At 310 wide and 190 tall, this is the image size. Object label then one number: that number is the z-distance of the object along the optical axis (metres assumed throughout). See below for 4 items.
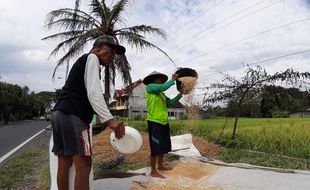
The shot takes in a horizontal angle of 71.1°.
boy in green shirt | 3.19
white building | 20.80
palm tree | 8.80
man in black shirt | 1.94
